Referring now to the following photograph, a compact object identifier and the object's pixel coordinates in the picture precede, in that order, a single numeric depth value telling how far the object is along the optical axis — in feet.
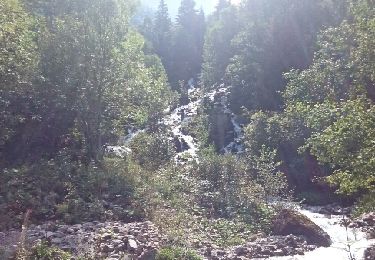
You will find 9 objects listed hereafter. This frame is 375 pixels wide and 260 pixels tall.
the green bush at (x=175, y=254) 40.11
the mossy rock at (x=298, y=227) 53.88
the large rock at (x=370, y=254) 42.55
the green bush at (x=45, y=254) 36.94
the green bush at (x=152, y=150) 84.94
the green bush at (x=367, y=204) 34.82
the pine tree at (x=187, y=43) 230.68
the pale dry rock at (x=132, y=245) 43.14
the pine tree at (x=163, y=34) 234.17
